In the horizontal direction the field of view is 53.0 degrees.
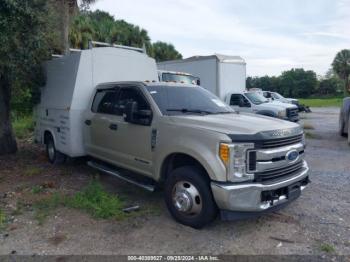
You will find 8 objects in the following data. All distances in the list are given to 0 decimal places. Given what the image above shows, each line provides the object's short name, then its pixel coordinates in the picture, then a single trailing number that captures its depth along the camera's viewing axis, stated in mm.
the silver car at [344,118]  12739
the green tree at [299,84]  68125
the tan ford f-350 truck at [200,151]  4164
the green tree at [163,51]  31614
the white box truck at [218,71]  16209
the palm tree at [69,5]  8652
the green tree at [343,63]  72500
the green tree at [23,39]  6409
